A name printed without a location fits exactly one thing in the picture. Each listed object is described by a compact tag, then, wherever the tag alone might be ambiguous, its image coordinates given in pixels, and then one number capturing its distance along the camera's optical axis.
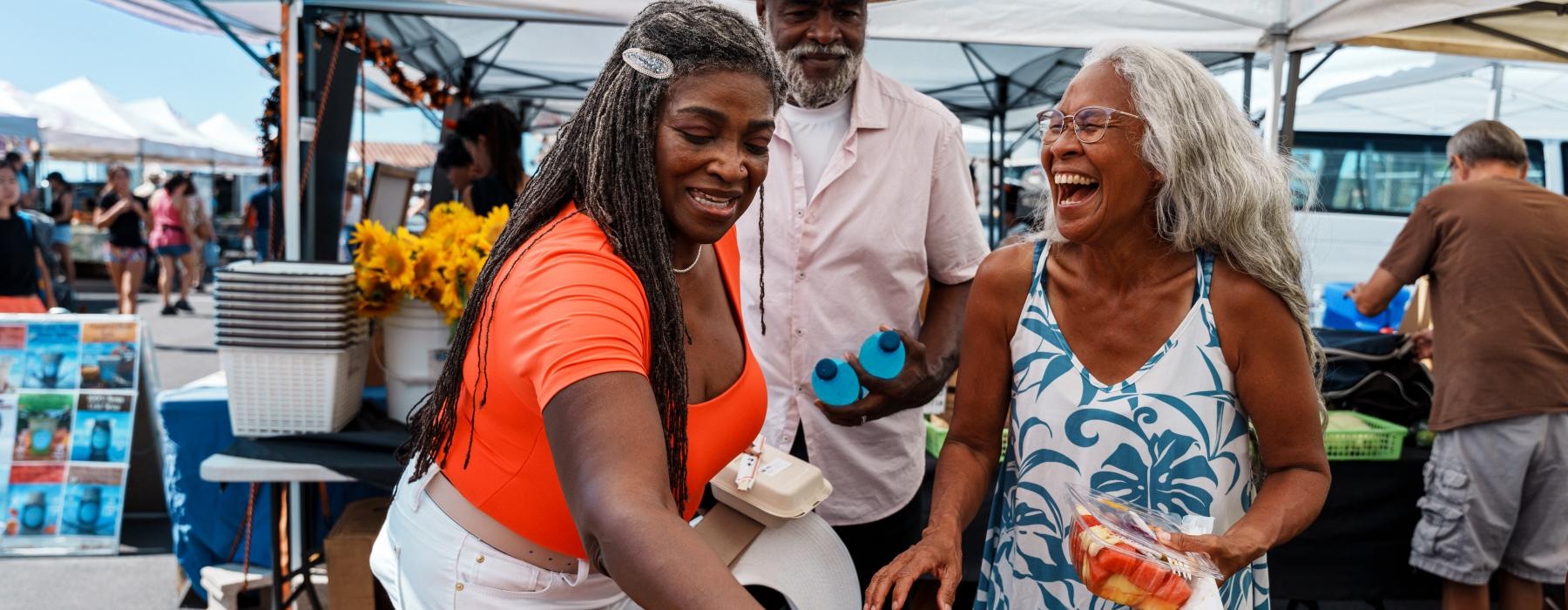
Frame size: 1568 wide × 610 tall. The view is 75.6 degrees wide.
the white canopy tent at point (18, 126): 11.81
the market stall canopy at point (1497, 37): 4.22
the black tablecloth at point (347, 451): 2.91
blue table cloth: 3.91
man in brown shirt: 3.60
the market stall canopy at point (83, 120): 15.27
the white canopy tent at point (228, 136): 21.94
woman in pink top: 13.07
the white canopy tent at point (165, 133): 17.83
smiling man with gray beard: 2.21
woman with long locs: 1.02
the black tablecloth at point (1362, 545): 3.76
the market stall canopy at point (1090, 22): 4.34
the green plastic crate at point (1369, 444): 3.68
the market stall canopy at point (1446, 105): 9.96
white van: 11.16
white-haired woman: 1.64
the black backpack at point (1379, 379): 3.96
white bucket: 3.03
